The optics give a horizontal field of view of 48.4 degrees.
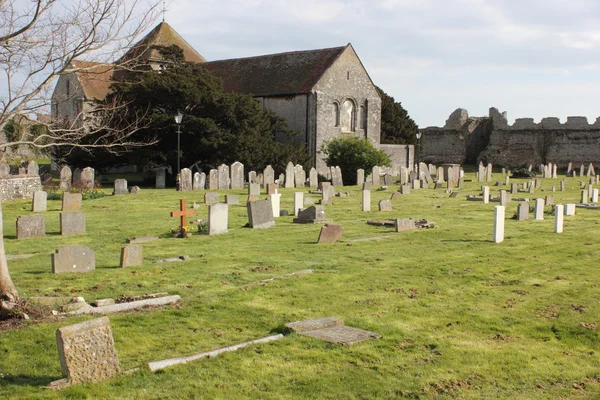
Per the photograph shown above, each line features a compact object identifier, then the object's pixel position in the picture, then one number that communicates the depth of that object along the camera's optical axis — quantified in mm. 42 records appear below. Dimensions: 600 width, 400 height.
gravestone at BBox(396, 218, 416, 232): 18203
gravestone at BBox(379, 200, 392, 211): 23484
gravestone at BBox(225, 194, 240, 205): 24469
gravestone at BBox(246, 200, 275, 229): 18406
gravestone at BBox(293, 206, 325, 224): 19641
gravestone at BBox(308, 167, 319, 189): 35906
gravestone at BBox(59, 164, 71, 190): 29109
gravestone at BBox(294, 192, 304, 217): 21484
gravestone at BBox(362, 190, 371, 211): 22859
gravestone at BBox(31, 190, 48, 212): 21938
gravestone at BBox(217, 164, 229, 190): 32156
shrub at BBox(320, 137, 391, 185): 39188
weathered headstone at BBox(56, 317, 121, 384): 6629
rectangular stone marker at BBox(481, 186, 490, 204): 26627
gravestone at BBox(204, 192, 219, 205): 24047
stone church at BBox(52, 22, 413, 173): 43594
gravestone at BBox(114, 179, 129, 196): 28672
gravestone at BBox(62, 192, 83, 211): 22538
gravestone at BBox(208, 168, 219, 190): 31719
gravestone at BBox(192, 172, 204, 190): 31500
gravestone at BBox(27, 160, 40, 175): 29328
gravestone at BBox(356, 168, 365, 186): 37250
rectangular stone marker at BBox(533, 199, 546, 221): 20688
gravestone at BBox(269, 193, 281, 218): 20875
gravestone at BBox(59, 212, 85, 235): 16953
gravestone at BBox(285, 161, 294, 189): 34625
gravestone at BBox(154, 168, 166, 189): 33625
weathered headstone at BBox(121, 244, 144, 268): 12805
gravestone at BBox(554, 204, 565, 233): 18156
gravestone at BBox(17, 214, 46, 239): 16281
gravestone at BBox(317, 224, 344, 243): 16000
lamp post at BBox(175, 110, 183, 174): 30453
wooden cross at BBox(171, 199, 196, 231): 17053
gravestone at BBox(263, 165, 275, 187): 32594
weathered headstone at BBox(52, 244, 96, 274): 11977
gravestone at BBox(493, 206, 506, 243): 16250
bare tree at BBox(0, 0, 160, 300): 9494
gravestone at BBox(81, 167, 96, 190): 29891
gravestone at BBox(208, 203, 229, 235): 17234
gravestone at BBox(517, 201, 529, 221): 20766
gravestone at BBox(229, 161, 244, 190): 32562
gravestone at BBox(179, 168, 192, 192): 30719
